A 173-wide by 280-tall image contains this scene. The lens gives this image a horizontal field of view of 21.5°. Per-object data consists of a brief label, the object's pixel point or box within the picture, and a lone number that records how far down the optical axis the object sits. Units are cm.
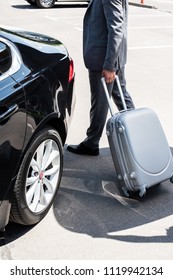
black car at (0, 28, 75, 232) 275
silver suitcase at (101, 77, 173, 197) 337
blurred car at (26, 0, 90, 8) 1634
